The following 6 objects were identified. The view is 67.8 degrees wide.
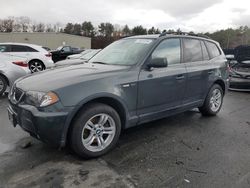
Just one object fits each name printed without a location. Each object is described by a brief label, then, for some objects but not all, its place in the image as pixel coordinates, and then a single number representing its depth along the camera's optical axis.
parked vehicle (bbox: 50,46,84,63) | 16.02
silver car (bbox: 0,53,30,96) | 5.40
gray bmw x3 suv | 2.29
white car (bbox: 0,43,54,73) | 8.81
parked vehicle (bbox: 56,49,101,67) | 7.59
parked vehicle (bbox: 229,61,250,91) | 6.12
